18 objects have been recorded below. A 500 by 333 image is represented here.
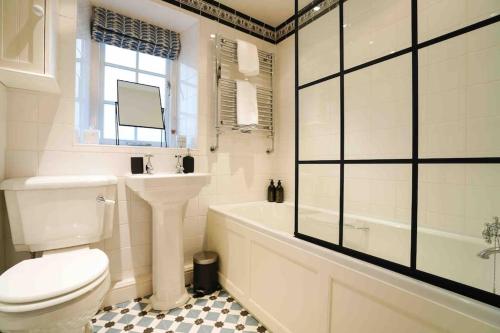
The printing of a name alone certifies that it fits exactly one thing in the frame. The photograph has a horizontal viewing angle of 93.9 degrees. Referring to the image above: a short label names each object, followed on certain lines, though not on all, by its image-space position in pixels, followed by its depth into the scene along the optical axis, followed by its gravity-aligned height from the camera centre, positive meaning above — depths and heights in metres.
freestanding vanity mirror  1.98 +0.52
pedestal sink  1.55 -0.55
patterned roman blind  1.89 +1.13
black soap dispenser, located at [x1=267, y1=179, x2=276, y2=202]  2.48 -0.30
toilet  0.84 -0.46
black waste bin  1.80 -0.86
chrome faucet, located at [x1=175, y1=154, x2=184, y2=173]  1.92 -0.01
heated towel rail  2.18 +0.76
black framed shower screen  0.79 +0.02
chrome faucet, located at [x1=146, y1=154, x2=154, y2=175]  1.77 -0.02
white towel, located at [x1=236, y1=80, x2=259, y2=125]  2.24 +0.60
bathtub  0.73 -0.53
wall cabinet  1.14 +0.63
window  2.00 +0.78
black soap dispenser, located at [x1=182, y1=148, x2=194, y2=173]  1.95 +0.01
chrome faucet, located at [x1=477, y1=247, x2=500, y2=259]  1.00 -0.38
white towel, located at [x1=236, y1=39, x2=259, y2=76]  2.21 +1.03
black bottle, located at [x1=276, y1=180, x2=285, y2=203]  2.46 -0.30
